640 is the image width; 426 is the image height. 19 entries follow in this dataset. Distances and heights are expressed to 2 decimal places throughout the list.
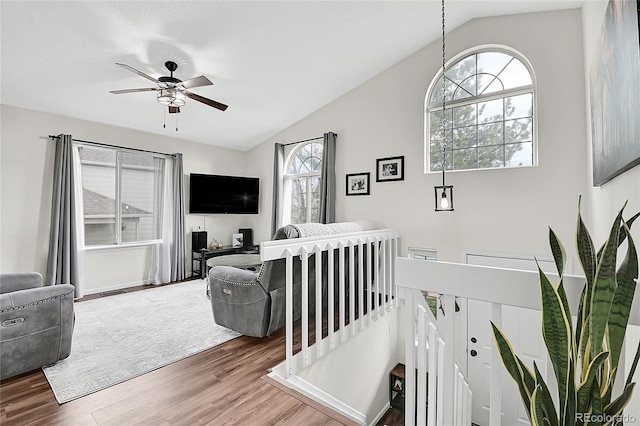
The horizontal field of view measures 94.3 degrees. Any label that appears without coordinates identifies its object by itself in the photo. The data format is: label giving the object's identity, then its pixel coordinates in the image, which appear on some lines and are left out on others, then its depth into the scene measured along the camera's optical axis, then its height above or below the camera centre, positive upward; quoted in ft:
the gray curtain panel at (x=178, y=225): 17.43 -0.35
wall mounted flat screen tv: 18.34 +1.63
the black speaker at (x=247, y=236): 20.39 -1.18
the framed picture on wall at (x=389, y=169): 13.17 +2.29
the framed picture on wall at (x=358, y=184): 14.32 +1.75
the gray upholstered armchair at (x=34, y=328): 7.16 -2.75
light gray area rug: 7.55 -3.91
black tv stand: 17.71 -2.09
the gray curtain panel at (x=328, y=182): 15.19 +1.94
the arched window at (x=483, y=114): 10.79 +4.13
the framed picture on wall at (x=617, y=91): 3.40 +1.80
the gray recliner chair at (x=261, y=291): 8.71 -2.24
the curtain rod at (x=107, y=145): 13.60 +3.78
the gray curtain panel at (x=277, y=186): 18.17 +2.02
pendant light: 11.68 +2.73
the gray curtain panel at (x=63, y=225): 13.21 -0.27
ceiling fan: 9.83 +4.46
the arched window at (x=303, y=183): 17.40 +2.20
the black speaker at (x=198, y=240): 18.52 -1.31
